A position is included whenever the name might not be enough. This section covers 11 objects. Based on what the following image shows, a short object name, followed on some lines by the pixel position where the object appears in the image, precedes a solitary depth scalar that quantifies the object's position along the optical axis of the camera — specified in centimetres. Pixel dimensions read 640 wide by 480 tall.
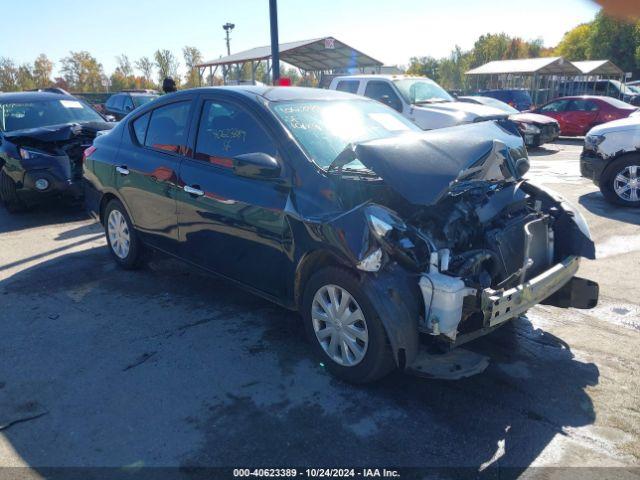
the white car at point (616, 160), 776
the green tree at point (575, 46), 5650
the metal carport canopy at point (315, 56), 1925
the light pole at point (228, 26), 4141
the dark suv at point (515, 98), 2253
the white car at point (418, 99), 1115
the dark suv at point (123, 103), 1505
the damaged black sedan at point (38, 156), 750
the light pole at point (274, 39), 1069
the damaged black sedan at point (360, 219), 306
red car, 1656
